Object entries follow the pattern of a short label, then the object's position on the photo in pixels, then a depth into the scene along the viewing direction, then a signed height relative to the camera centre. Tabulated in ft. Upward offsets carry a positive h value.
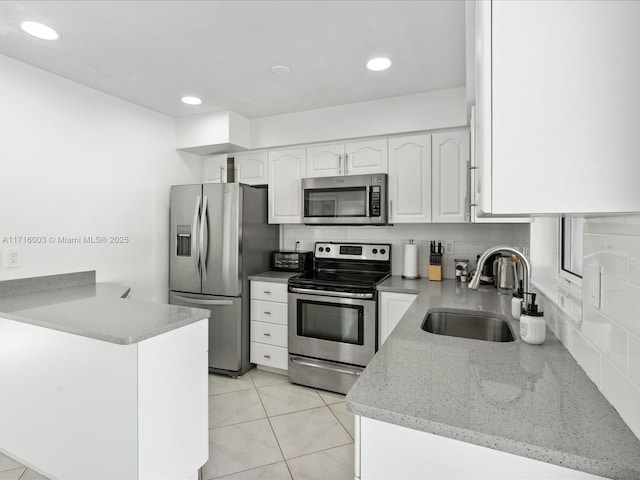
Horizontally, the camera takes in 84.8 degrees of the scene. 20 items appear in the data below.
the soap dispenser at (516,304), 5.21 -0.93
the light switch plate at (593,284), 2.94 -0.36
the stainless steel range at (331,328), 8.82 -2.33
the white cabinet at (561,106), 2.18 +0.87
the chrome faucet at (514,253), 4.73 -0.32
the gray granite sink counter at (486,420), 2.27 -1.30
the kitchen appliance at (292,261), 11.03 -0.71
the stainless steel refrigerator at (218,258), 9.99 -0.59
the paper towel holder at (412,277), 9.86 -1.02
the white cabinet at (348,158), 9.80 +2.37
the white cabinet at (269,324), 10.00 -2.47
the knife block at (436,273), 9.66 -0.88
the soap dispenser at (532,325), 4.07 -0.97
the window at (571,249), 4.42 -0.08
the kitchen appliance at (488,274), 8.92 -0.83
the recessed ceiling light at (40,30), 6.05 +3.64
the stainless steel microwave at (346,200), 9.46 +1.13
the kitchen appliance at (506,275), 8.34 -0.80
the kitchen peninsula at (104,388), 4.71 -2.24
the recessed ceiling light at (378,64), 7.23 +3.74
